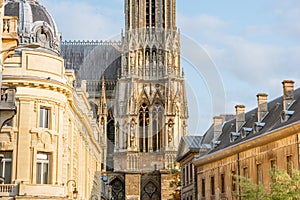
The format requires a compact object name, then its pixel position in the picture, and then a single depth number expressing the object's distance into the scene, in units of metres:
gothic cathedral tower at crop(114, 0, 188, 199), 88.75
